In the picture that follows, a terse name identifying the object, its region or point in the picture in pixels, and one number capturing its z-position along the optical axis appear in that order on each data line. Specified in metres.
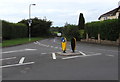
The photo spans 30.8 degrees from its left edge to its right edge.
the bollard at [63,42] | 15.39
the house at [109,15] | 49.91
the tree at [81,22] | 59.58
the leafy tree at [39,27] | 66.59
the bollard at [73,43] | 15.75
